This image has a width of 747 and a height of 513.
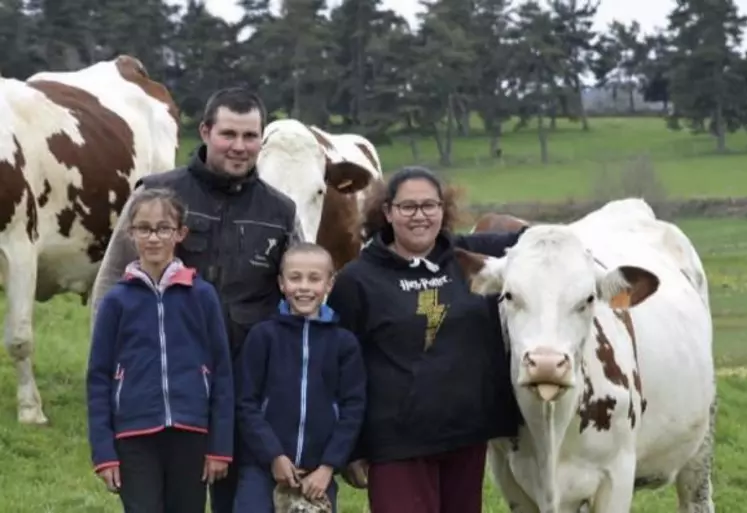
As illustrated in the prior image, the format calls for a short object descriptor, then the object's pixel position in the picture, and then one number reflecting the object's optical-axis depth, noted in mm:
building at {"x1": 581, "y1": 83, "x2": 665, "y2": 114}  89625
